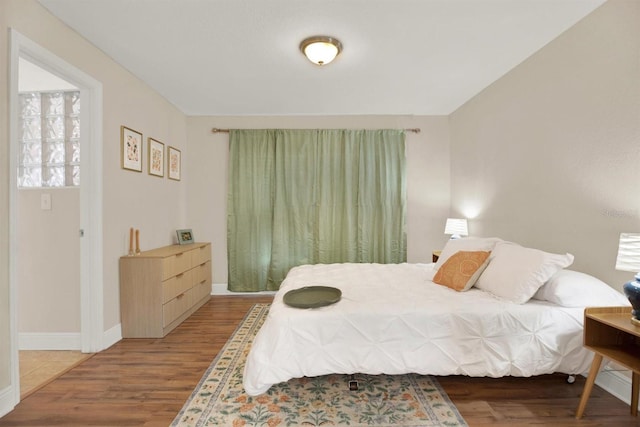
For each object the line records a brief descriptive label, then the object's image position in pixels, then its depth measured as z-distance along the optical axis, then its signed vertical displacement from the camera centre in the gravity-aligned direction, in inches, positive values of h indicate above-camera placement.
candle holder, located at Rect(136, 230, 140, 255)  111.9 -11.8
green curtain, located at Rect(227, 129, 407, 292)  157.8 +6.2
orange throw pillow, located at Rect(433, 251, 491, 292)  87.0 -18.0
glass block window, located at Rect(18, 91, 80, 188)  103.7 +25.9
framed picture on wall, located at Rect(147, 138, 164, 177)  126.2 +24.3
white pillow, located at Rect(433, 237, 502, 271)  97.0 -11.9
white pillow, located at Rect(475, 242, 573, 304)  74.7 -16.3
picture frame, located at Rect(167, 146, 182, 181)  143.3 +24.6
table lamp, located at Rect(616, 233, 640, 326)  55.5 -9.9
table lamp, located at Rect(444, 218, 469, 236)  133.1 -7.3
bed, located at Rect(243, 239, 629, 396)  67.9 -30.1
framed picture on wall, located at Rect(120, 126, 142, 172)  108.3 +24.4
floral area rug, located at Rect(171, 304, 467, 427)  64.4 -45.9
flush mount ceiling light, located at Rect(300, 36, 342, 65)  88.7 +50.6
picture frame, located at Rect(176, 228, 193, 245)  143.4 -12.3
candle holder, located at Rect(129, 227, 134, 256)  111.0 -11.4
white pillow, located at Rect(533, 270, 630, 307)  68.8 -19.6
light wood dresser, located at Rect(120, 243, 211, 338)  106.3 -30.7
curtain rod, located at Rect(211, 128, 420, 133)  159.8 +44.6
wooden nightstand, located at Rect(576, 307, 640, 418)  60.9 -28.5
